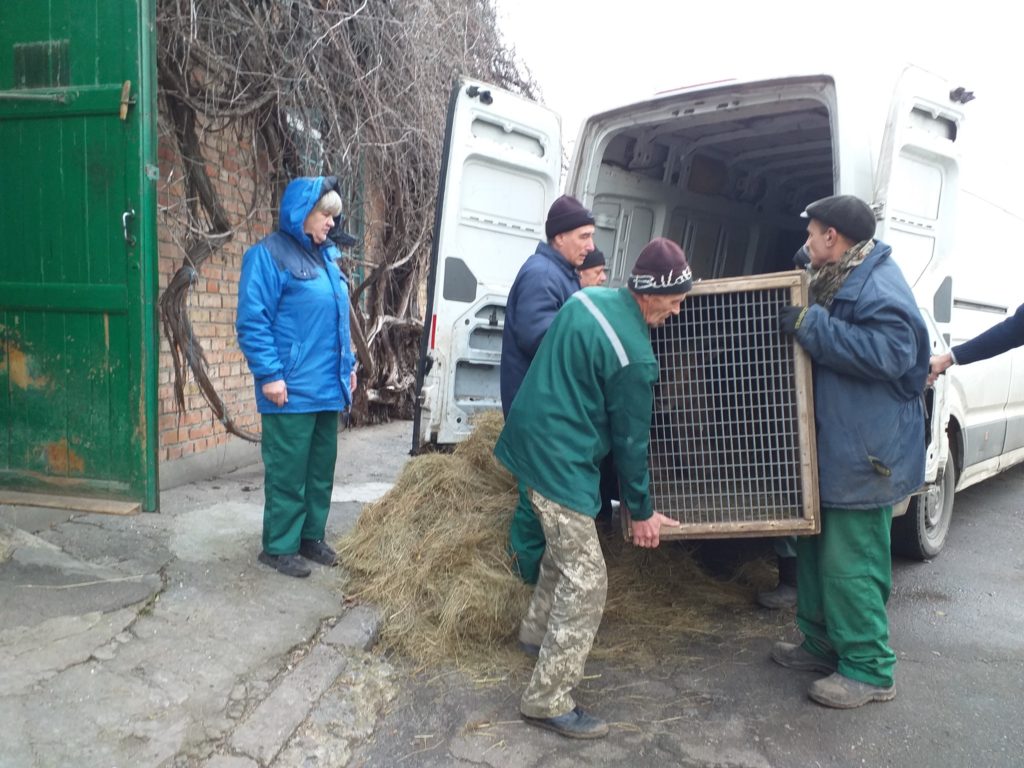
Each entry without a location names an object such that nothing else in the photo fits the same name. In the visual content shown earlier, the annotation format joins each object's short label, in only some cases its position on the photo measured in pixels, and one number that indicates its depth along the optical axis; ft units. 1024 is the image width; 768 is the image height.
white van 12.48
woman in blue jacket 12.14
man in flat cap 9.92
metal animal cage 10.27
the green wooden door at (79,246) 13.03
